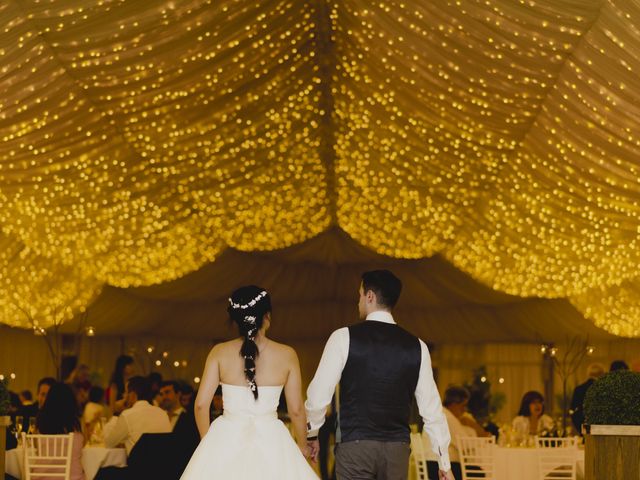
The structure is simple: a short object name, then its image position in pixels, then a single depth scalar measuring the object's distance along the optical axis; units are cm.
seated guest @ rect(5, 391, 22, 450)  902
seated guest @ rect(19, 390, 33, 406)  1644
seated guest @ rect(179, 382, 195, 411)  1324
